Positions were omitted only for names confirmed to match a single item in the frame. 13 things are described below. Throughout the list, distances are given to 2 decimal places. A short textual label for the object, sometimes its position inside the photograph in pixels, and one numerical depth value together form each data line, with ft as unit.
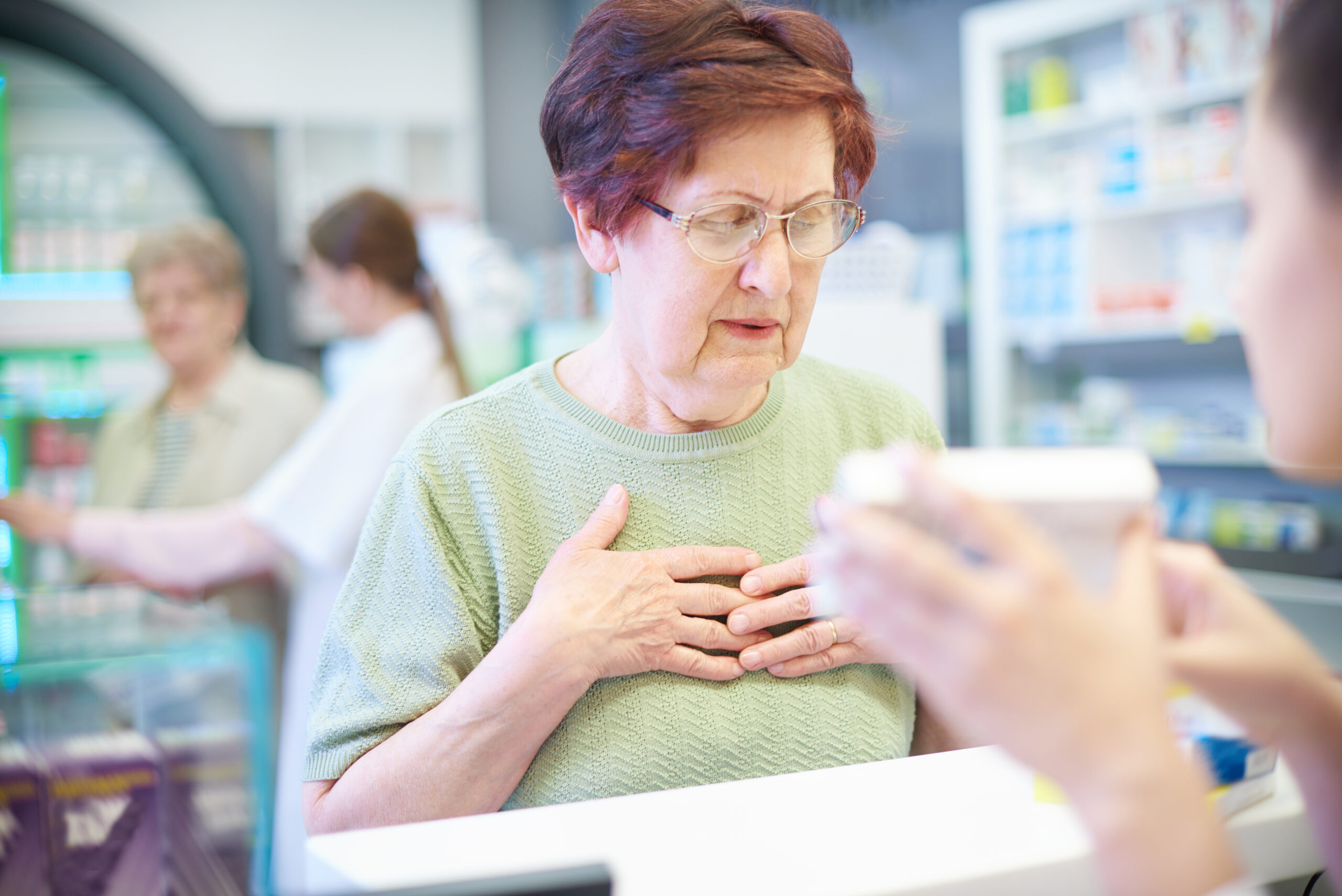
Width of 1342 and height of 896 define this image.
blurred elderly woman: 9.41
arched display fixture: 15.96
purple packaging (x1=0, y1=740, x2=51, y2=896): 2.81
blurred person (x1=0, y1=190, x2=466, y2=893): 6.80
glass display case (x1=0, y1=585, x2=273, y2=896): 2.94
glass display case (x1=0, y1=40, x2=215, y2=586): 15.48
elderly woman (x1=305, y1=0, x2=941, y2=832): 3.69
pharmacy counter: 2.86
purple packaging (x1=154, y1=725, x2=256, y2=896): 3.21
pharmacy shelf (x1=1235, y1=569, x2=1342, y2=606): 11.25
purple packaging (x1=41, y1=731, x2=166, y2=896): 2.93
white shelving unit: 13.62
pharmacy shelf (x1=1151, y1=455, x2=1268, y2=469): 13.53
